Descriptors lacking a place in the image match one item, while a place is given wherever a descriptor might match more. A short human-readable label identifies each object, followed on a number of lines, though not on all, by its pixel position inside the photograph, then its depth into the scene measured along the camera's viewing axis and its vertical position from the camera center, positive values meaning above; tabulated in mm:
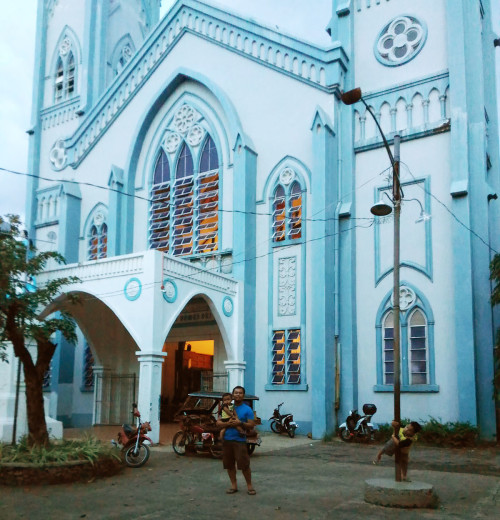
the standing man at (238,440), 9305 -1065
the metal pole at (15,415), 12845 -1041
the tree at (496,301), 15633 +1563
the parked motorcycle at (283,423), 18188 -1610
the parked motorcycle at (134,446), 12391 -1536
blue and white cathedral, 17422 +4546
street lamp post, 10034 +2176
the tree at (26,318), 11867 +826
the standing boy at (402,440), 9492 -1059
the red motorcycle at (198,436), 13875 -1516
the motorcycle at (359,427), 17078 -1574
